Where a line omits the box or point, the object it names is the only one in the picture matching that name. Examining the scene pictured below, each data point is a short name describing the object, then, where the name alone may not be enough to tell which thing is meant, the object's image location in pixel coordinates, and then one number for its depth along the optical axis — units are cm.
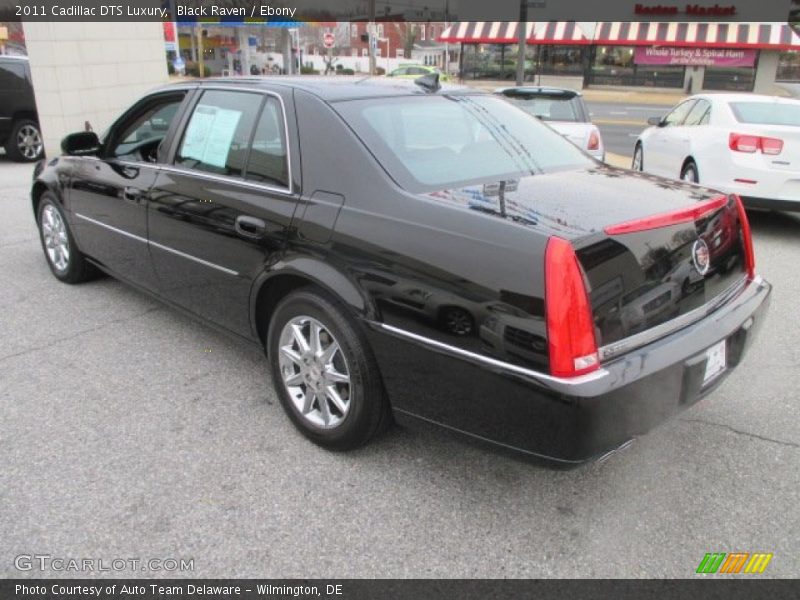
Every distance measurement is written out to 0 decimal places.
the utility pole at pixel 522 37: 1442
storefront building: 3359
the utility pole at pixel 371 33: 3130
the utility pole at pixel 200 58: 4177
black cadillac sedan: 225
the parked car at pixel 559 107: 877
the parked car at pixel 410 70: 2841
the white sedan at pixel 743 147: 658
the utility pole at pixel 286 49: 3631
